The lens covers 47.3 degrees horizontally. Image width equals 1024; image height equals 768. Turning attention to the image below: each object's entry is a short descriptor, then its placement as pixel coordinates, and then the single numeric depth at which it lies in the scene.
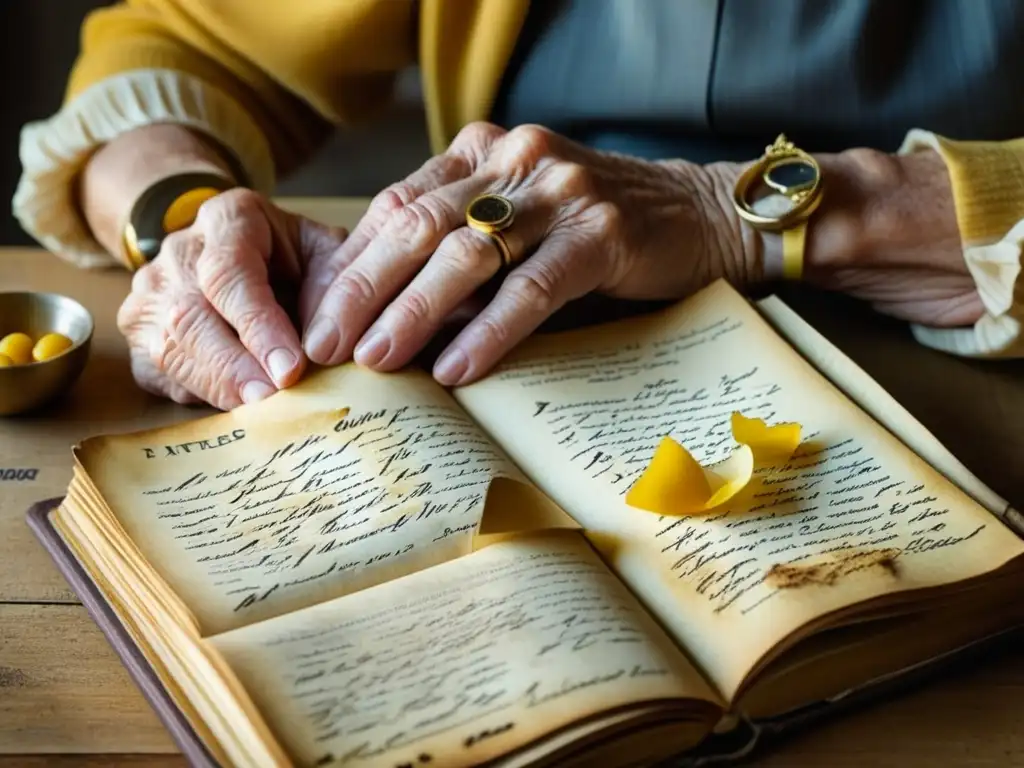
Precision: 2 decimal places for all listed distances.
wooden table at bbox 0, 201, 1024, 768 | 0.63
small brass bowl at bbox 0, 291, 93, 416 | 0.88
